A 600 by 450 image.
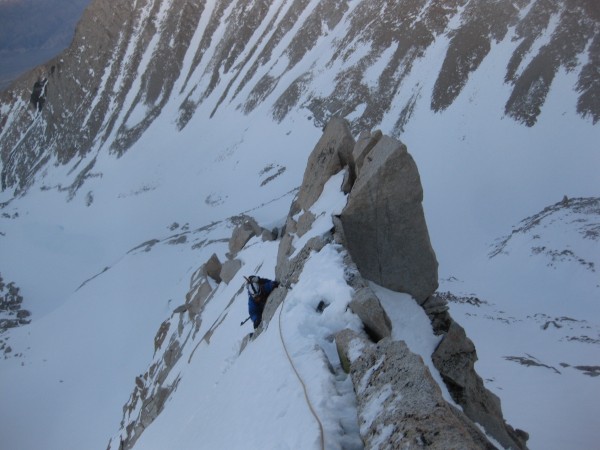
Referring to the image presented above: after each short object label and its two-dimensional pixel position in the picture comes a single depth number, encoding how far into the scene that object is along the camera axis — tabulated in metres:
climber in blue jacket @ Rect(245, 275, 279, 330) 11.34
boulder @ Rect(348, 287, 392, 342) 7.29
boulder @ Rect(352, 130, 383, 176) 11.79
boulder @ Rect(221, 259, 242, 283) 20.39
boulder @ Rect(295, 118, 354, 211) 13.70
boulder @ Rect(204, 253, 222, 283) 24.37
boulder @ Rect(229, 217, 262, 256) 23.12
